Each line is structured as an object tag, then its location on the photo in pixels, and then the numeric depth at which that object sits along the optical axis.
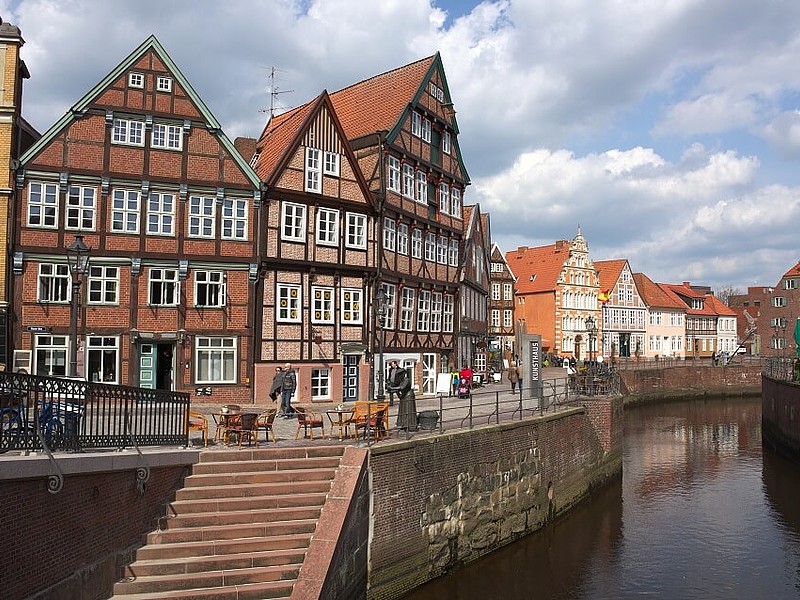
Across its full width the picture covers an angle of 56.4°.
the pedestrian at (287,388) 22.17
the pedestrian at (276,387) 21.83
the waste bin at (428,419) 17.27
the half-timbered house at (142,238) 24.38
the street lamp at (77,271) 16.25
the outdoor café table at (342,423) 15.78
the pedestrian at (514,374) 36.62
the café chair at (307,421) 15.91
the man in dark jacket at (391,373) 18.64
